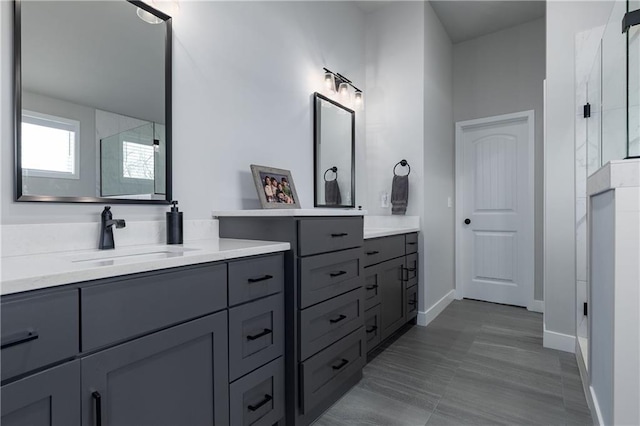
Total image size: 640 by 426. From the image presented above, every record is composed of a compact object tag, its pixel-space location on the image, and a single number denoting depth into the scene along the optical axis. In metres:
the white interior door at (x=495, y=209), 3.72
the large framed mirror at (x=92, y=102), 1.26
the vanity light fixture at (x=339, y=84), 2.93
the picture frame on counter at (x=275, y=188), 2.10
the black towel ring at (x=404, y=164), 3.25
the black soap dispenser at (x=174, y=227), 1.60
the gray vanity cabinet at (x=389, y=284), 2.35
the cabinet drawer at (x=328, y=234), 1.60
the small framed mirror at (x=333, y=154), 2.82
